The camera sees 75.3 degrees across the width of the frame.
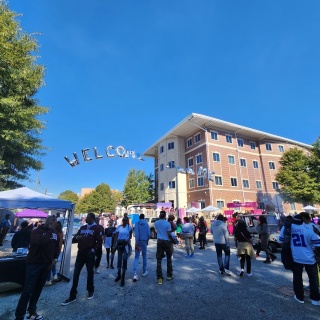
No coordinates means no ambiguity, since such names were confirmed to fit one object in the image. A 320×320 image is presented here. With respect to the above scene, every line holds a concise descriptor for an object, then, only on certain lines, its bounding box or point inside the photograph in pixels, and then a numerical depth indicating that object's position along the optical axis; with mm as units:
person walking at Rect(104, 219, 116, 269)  8547
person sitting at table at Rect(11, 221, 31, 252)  7090
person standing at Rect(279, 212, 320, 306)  4512
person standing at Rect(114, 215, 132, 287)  6238
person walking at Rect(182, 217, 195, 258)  9969
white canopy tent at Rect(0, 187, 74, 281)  6379
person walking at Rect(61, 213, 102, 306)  4816
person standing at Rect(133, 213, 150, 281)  6836
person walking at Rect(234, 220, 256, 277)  6477
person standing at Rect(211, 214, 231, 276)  6879
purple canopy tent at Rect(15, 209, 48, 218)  19878
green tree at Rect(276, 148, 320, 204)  26748
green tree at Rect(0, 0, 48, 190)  10758
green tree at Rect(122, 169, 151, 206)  43000
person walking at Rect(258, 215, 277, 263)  8719
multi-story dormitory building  31198
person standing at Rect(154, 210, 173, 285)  6498
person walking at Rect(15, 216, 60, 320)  3805
